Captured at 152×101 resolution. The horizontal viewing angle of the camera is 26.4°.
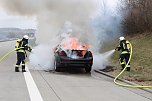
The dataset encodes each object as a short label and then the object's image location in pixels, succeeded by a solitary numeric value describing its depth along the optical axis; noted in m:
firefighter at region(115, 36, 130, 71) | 14.94
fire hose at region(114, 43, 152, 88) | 10.70
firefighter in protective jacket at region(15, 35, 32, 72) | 14.59
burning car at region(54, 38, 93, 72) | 14.18
